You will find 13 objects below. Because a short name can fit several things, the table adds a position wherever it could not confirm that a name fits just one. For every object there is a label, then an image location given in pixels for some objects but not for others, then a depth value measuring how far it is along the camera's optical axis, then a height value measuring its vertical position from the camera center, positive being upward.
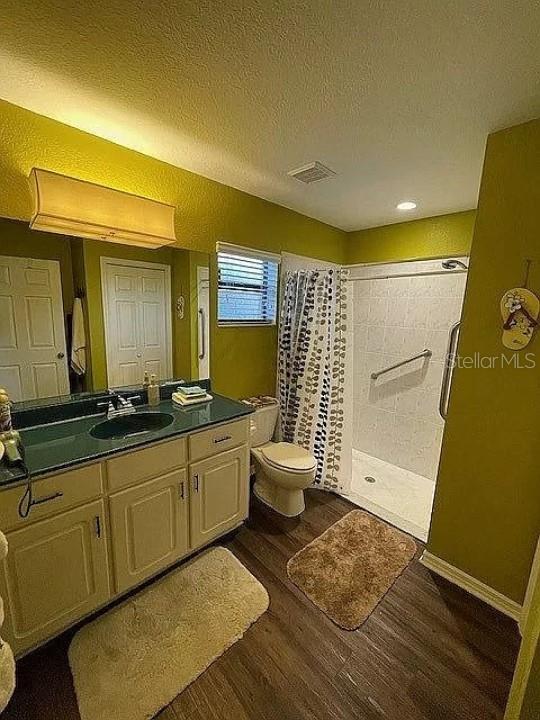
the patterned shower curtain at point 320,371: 2.39 -0.46
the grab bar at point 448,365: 2.12 -0.35
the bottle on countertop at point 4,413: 1.31 -0.48
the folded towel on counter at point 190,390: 2.00 -0.54
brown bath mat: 1.55 -1.44
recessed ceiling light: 2.28 +0.84
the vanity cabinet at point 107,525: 1.17 -0.99
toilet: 2.10 -1.06
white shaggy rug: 1.16 -1.44
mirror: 1.48 -0.04
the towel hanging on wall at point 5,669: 0.76 -0.94
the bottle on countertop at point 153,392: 1.91 -0.53
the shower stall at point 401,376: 2.51 -0.56
